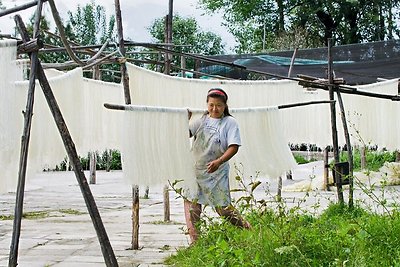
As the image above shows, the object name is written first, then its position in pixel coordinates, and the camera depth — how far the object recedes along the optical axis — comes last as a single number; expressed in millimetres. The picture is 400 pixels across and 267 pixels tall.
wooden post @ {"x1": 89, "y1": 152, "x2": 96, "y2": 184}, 12672
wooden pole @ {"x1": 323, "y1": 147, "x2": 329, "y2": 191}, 10498
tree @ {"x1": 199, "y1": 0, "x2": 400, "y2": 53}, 23391
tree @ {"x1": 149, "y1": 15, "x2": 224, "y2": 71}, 26406
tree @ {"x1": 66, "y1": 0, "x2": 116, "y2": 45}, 26891
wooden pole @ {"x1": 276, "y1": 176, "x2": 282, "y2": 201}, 7542
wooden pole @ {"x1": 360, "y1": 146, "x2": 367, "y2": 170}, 12023
